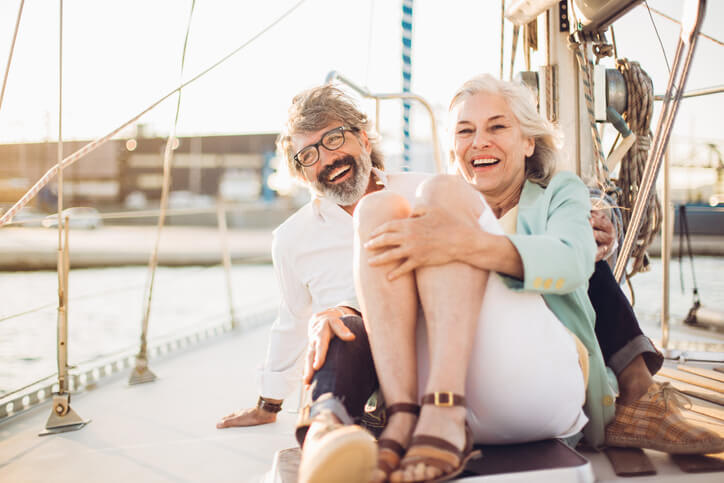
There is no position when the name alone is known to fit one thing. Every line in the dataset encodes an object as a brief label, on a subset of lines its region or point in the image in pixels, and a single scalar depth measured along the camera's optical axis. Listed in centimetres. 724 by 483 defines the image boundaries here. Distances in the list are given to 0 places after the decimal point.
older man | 135
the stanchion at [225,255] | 305
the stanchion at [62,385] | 158
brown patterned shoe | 98
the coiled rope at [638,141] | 169
